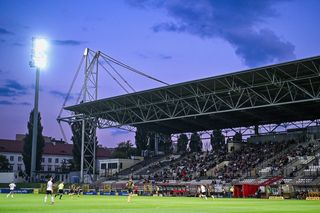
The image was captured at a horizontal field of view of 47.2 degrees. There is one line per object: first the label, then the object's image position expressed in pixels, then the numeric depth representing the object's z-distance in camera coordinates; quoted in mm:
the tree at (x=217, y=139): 67084
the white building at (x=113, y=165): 69985
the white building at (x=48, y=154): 109679
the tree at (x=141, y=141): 83041
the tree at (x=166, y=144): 71519
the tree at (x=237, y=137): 62610
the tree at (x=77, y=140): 65411
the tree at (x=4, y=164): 94732
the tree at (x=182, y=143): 70346
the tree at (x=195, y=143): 71742
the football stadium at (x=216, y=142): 42590
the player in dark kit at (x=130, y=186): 27373
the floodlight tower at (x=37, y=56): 60333
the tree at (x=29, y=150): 74885
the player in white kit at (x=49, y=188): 25514
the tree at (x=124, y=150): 99775
